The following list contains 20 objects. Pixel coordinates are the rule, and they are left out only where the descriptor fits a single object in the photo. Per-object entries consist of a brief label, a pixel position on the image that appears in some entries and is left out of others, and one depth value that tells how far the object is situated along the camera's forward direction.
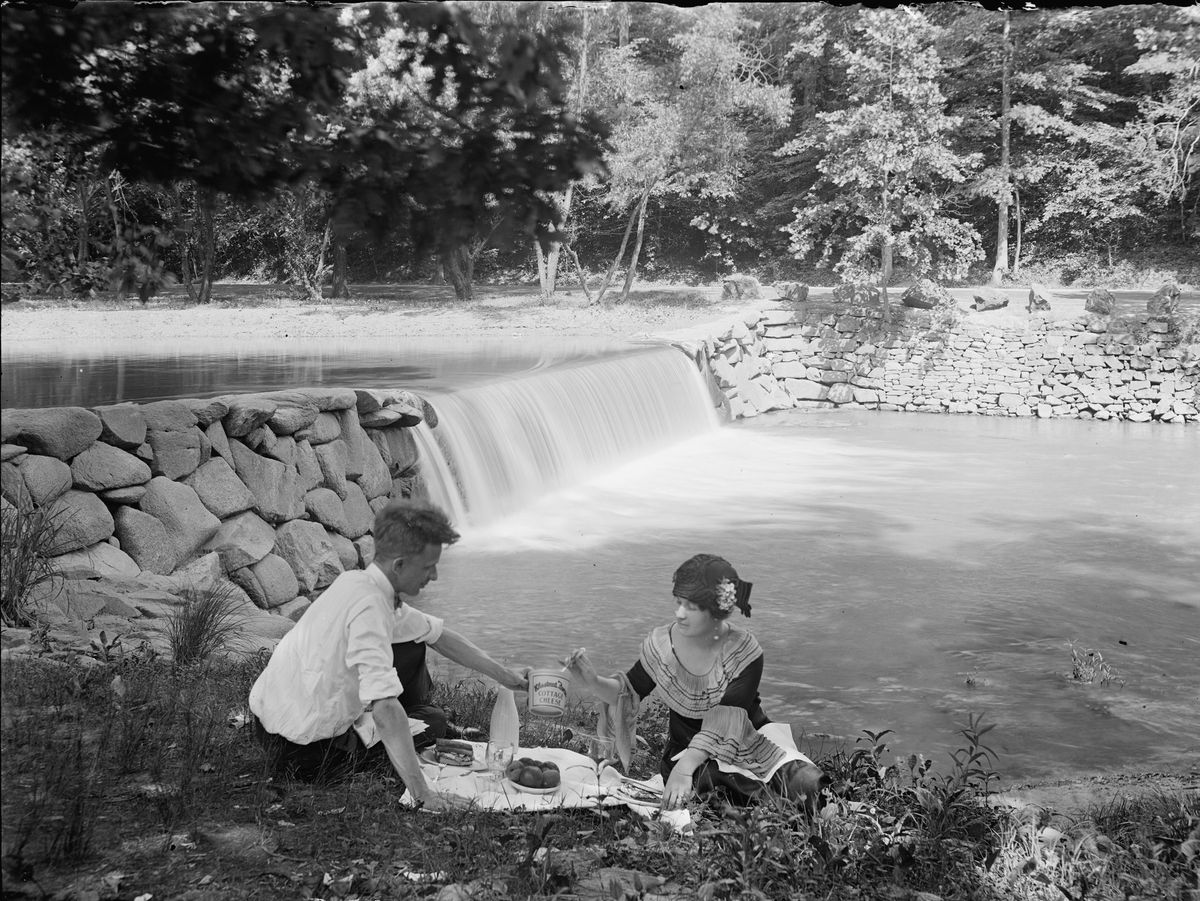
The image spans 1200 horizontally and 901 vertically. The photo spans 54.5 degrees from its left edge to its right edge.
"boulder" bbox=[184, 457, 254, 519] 6.86
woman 3.57
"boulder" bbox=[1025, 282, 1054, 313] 17.33
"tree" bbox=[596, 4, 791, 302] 15.08
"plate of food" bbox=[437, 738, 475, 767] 3.73
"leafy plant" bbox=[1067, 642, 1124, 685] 6.23
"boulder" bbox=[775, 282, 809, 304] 18.64
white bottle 3.75
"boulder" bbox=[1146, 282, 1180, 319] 16.64
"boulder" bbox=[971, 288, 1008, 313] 17.86
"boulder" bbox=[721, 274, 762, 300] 19.70
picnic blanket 3.46
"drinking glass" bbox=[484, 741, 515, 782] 3.63
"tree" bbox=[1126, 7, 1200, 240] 17.97
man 3.29
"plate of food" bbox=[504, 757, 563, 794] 3.52
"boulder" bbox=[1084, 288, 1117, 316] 16.94
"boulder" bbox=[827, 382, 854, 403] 18.41
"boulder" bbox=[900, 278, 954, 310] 17.86
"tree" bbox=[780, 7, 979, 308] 17.89
